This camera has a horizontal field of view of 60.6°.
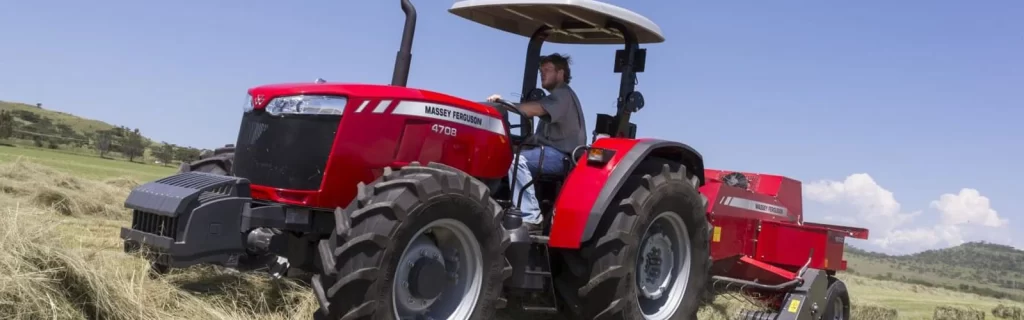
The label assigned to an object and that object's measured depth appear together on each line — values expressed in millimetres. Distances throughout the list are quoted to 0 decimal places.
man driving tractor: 5441
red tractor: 4035
